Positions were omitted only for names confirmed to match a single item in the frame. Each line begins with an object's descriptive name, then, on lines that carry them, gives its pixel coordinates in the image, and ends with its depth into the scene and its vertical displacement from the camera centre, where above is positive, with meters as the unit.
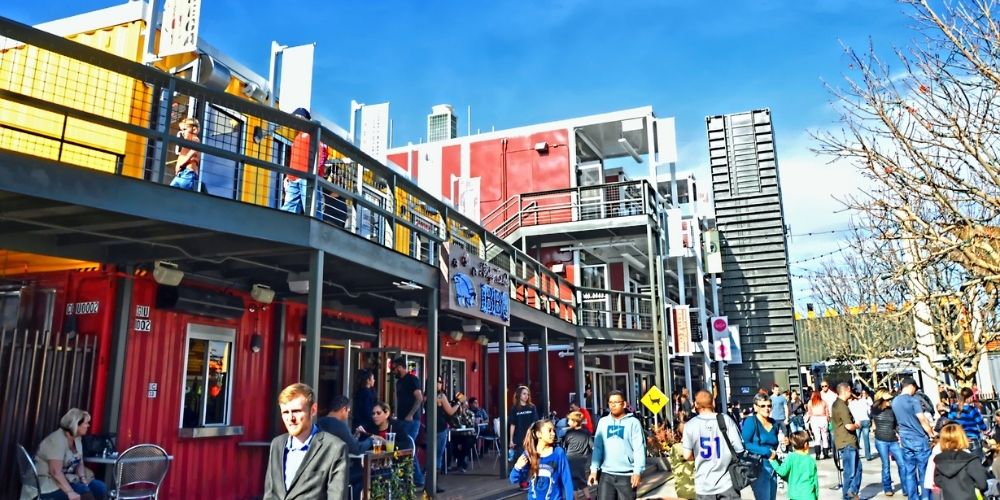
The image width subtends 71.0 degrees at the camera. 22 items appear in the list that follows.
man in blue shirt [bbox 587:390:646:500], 6.68 -0.64
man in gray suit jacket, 3.44 -0.34
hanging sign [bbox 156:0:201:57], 8.43 +4.35
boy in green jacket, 7.32 -0.88
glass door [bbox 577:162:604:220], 21.87 +6.63
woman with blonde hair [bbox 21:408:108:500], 6.53 -0.66
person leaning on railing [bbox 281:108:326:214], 8.08 +2.28
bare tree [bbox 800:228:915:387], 25.19 +2.15
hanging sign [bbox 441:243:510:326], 10.11 +1.57
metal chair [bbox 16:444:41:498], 6.47 -0.71
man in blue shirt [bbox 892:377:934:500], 9.62 -0.68
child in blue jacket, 5.86 -0.64
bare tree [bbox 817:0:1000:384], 6.14 +2.19
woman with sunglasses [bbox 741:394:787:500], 7.39 -0.59
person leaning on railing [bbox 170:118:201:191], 7.03 +2.27
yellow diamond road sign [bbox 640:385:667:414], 14.48 -0.24
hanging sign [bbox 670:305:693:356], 19.52 +1.62
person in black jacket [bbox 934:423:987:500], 6.88 -0.81
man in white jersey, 6.37 -0.58
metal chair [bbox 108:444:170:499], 6.92 -0.76
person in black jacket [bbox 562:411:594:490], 7.87 -0.61
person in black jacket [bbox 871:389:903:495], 10.22 -0.65
